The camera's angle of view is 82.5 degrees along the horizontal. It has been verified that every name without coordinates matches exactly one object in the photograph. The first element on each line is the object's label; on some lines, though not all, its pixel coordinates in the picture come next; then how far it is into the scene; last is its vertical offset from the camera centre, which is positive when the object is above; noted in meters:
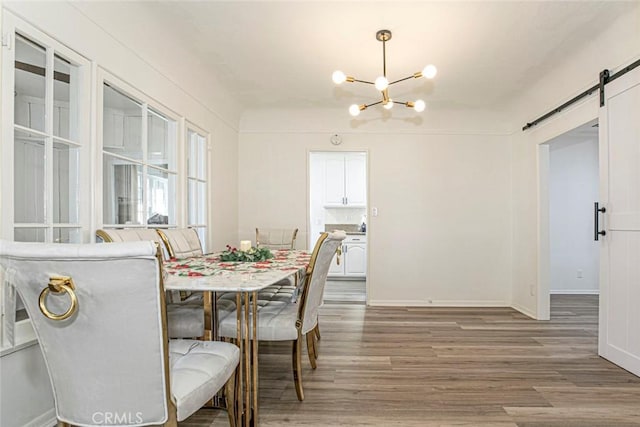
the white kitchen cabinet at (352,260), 6.46 -0.83
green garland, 2.36 -0.28
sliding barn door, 2.46 -0.07
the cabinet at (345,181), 6.68 +0.59
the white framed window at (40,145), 1.56 +0.34
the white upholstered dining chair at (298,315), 1.90 -0.56
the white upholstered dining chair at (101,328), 0.95 -0.32
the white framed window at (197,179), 3.43 +0.34
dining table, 1.47 -0.30
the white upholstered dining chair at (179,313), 1.94 -0.55
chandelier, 2.48 +0.95
